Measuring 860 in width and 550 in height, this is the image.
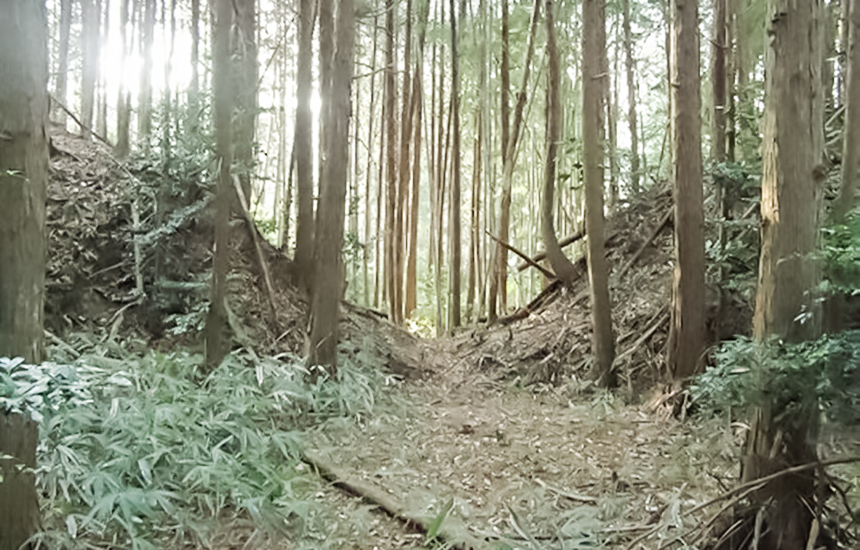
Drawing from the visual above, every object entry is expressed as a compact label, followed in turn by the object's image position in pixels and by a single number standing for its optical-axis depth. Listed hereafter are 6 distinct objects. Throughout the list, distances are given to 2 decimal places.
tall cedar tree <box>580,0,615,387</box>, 6.93
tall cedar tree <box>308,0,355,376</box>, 6.67
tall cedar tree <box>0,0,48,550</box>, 2.85
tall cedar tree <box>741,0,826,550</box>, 2.92
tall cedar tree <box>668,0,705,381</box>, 5.87
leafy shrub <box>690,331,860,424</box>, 2.67
